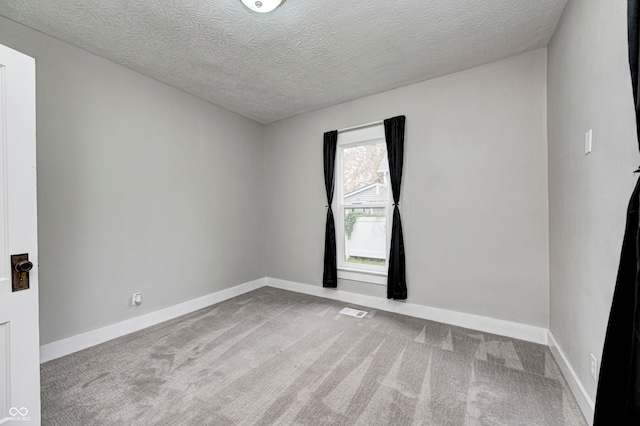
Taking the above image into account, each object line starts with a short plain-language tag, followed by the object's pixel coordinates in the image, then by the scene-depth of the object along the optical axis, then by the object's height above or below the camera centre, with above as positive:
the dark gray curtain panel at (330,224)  3.76 -0.17
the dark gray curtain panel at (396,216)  3.17 -0.06
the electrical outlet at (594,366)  1.49 -0.90
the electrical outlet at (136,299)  2.81 -0.91
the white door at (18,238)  1.39 -0.13
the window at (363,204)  3.48 +0.10
